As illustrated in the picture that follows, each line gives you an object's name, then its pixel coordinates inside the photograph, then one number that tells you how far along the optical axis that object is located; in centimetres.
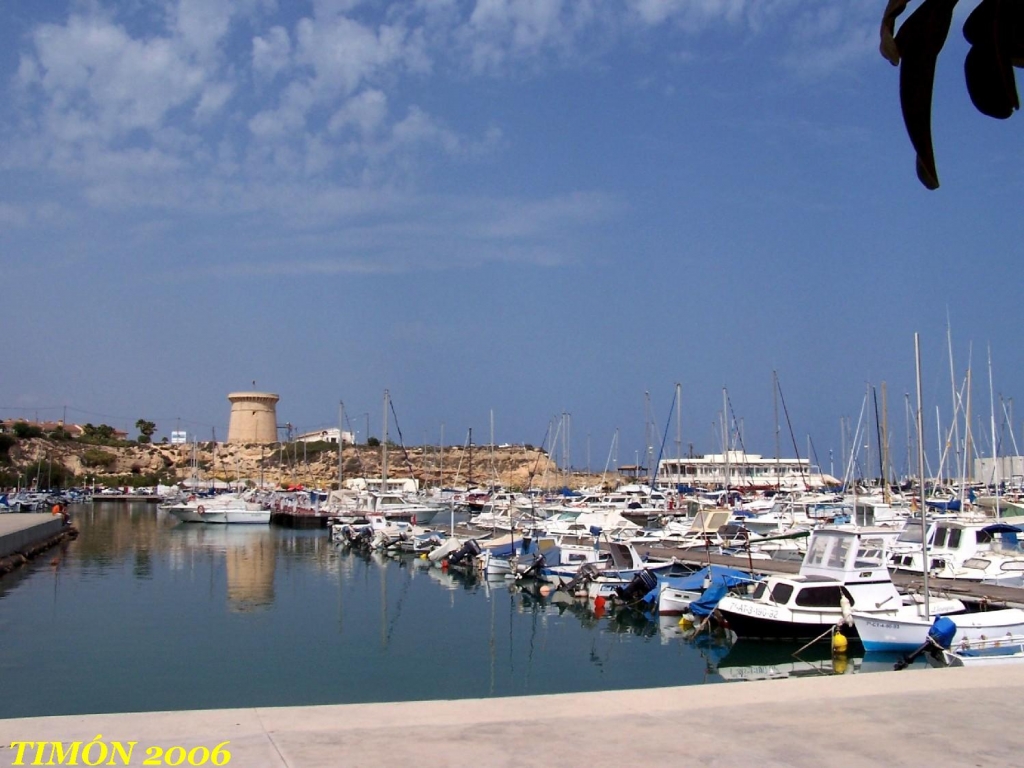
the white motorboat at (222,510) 6606
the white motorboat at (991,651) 1705
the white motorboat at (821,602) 2072
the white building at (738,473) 7856
